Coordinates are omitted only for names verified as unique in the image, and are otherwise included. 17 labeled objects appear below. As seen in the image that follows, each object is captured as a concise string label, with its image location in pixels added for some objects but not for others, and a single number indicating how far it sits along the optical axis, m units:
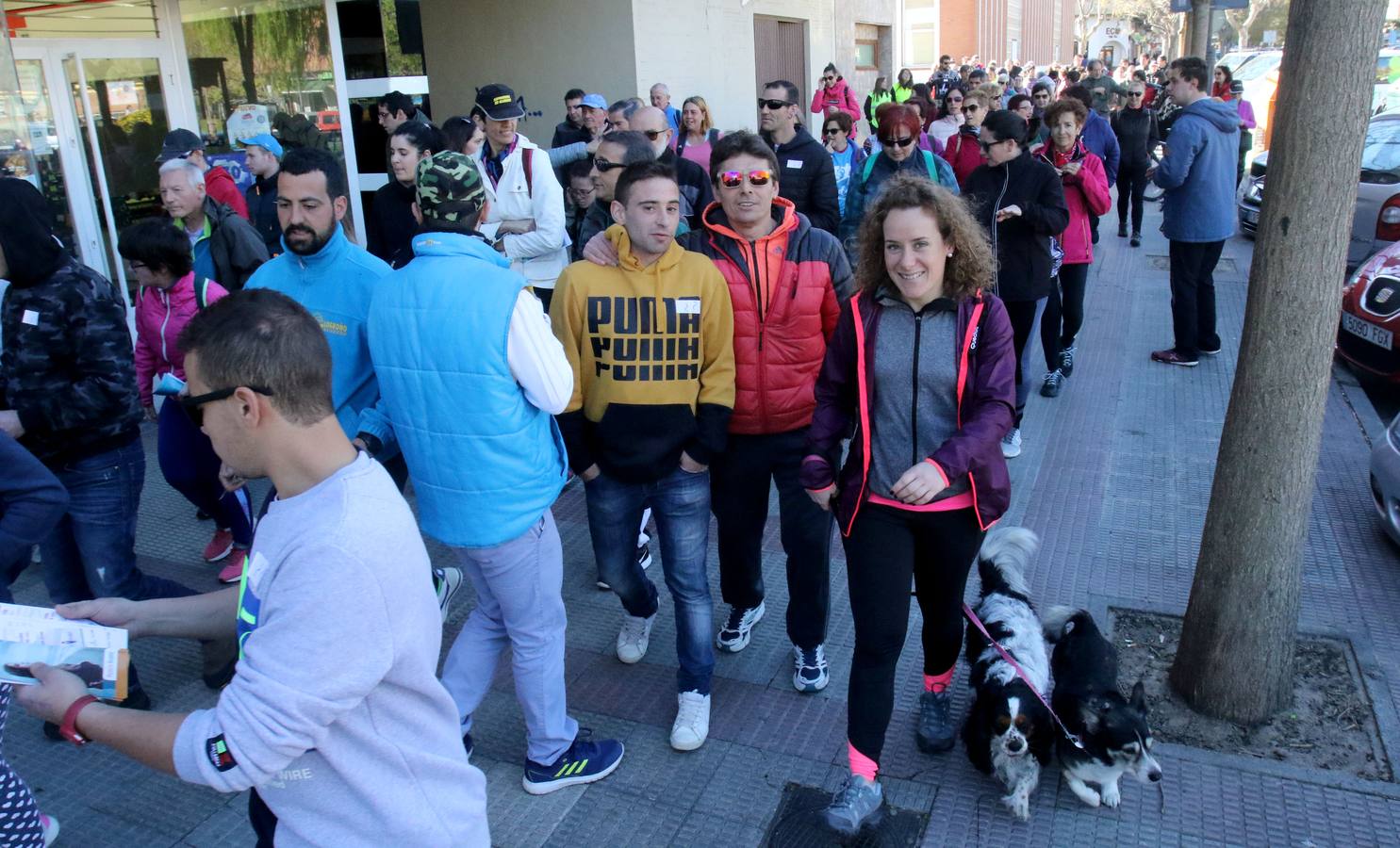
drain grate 3.17
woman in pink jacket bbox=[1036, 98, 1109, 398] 6.88
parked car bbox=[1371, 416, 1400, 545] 4.82
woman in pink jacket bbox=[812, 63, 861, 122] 14.20
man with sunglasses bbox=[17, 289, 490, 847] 1.68
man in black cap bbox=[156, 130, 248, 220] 7.00
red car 7.19
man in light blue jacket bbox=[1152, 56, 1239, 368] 7.44
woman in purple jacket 3.01
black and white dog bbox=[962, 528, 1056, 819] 3.19
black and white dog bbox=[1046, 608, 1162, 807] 3.10
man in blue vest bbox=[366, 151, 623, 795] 2.89
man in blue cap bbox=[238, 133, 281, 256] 6.86
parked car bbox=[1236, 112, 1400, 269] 8.70
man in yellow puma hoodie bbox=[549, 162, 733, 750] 3.44
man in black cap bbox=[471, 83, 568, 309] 5.84
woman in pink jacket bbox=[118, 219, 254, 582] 4.50
